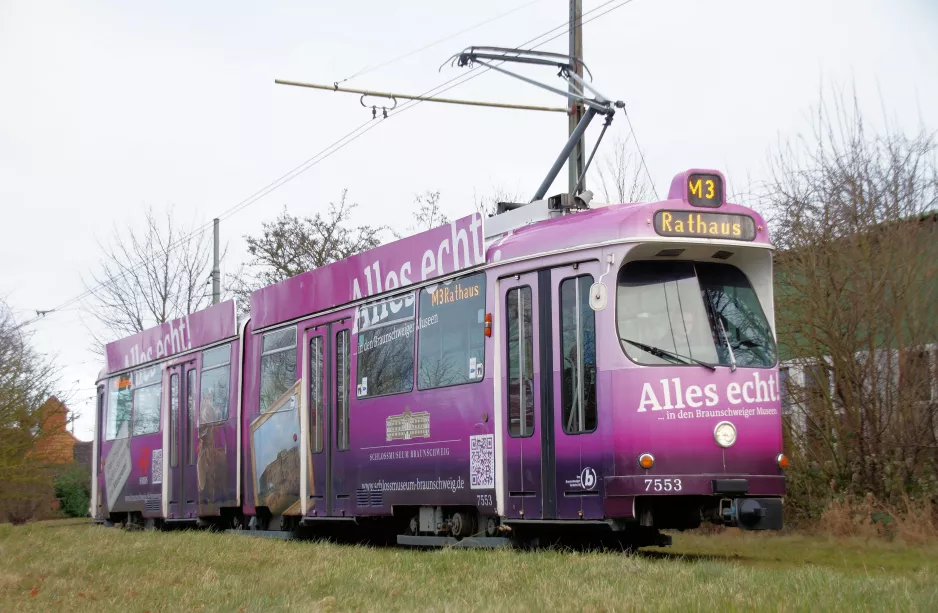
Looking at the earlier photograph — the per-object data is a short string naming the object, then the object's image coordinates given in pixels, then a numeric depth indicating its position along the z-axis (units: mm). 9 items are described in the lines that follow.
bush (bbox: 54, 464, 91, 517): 46062
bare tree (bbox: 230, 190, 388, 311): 36312
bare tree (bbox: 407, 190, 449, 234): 32312
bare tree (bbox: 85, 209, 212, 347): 40031
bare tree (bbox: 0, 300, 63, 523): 28375
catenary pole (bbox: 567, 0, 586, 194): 17688
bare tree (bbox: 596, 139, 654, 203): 22109
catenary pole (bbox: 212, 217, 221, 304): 33659
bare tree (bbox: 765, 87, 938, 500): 14531
